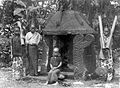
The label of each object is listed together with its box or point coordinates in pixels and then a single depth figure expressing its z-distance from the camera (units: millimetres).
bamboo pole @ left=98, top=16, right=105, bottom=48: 9547
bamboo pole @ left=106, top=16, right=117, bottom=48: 9555
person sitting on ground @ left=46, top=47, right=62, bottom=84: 8825
